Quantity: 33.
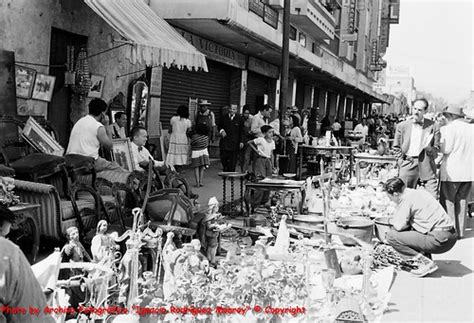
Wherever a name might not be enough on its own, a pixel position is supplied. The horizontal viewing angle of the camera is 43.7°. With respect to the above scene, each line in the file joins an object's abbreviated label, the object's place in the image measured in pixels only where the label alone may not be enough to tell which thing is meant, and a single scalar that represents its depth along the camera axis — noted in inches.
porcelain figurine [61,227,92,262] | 166.1
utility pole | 533.0
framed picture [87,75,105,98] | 400.8
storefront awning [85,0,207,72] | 324.5
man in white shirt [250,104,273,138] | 537.3
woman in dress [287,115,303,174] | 573.6
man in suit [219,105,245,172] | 501.0
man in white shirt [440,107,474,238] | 367.9
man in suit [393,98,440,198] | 397.7
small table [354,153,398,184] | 516.7
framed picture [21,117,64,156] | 304.8
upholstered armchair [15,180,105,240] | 233.8
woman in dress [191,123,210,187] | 450.0
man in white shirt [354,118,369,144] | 811.8
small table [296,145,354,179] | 565.4
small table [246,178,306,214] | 347.9
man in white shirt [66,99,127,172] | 299.1
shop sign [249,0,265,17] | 597.6
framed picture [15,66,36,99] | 324.2
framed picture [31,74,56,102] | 338.3
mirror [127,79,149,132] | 461.1
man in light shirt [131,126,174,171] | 337.4
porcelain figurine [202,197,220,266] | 253.9
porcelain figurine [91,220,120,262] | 165.2
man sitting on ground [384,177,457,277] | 273.1
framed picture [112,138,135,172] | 350.9
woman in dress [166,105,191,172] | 454.9
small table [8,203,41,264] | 212.1
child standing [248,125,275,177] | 411.5
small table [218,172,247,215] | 360.9
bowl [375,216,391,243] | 296.4
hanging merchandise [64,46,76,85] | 370.6
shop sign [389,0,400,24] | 2167.3
